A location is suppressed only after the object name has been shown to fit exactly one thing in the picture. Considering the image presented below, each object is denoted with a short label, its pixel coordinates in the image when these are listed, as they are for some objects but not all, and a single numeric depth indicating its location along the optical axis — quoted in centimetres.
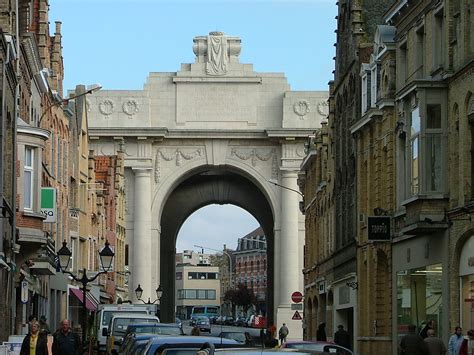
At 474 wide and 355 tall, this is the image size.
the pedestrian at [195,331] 3927
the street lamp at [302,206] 8266
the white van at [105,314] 4766
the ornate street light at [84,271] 3931
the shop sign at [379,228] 4075
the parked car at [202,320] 13371
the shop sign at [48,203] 4794
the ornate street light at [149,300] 7400
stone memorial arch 10125
